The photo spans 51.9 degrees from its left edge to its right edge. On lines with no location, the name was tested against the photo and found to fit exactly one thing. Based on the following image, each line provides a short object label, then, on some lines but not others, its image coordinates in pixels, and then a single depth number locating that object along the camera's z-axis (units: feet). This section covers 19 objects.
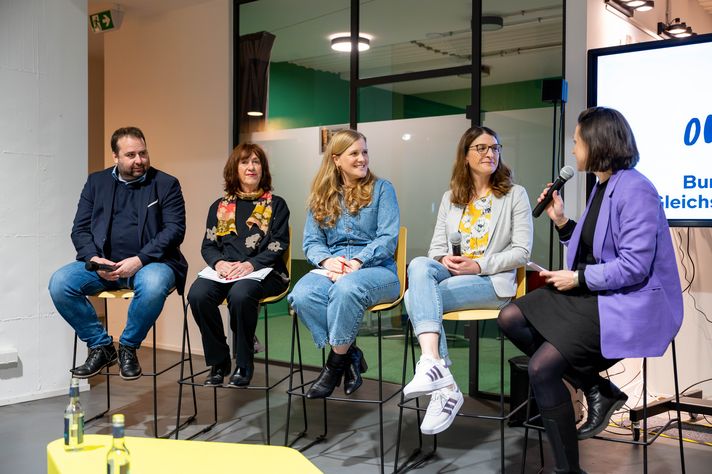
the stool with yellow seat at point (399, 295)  10.97
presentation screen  11.78
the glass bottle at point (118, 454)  5.94
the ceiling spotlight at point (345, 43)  16.79
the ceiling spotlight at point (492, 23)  14.67
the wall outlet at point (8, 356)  14.38
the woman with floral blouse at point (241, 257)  11.49
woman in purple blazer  8.70
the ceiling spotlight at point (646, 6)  13.62
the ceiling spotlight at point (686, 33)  16.32
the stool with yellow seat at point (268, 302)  11.66
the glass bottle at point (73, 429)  7.37
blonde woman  10.63
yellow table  6.63
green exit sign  19.98
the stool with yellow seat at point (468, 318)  10.02
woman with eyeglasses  9.66
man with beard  12.01
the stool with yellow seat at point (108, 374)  12.17
